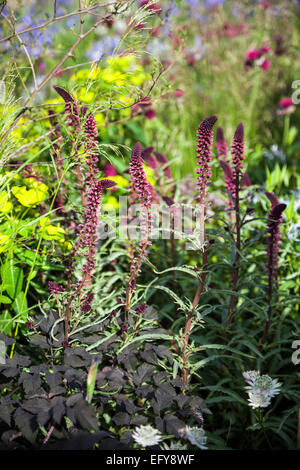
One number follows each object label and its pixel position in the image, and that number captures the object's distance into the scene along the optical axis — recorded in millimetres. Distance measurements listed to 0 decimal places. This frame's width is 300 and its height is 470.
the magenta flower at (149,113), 3176
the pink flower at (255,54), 3656
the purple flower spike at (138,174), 1315
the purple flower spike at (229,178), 1738
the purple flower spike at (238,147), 1487
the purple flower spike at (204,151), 1352
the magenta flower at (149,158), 1967
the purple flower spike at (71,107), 1438
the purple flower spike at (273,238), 1446
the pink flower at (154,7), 1872
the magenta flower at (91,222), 1338
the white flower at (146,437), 1156
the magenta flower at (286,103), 3623
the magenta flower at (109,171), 2434
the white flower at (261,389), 1338
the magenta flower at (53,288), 1443
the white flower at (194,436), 1194
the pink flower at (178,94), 3401
